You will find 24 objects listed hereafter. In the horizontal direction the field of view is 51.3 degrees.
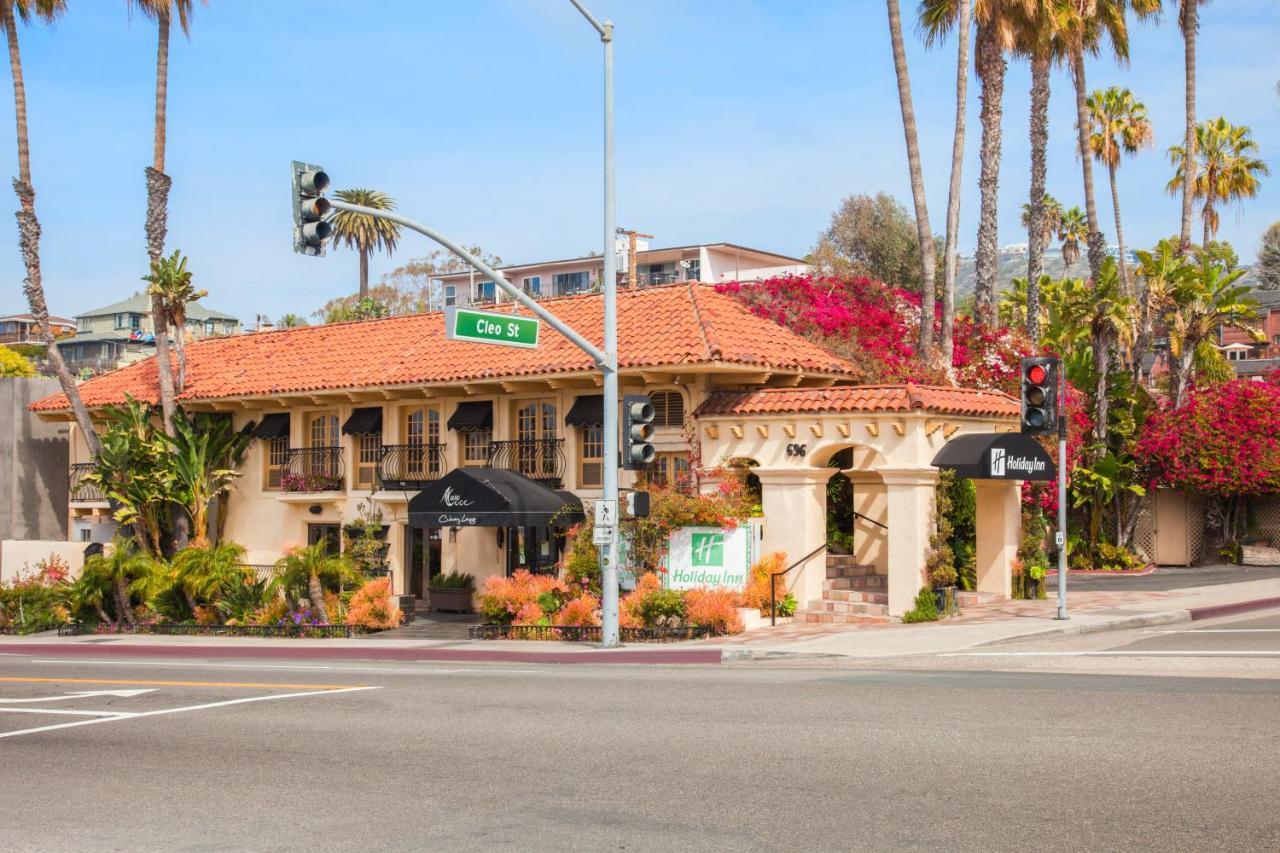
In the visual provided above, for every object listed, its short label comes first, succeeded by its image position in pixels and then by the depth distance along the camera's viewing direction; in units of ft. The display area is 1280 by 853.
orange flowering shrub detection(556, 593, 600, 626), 76.33
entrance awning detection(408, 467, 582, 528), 82.79
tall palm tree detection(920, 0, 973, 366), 99.86
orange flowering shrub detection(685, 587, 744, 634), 71.82
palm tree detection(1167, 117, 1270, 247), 166.61
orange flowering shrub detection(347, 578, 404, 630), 89.51
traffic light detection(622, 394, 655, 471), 66.28
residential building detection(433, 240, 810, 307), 206.80
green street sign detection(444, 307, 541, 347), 62.34
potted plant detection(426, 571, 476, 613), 96.48
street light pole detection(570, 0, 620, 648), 68.54
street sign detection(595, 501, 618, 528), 68.28
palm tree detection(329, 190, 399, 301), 230.89
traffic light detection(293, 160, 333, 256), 51.11
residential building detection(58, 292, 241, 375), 334.24
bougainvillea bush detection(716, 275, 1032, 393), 93.91
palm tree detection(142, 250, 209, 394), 110.22
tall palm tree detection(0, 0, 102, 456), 117.08
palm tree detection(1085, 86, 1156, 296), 173.99
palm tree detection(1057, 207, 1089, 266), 216.95
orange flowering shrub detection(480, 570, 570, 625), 80.44
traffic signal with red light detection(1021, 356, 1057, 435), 65.41
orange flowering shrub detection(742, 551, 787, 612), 77.25
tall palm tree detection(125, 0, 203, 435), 116.16
